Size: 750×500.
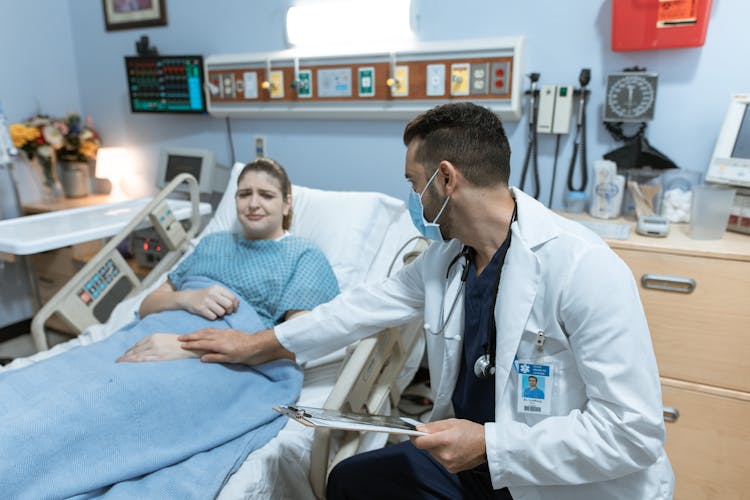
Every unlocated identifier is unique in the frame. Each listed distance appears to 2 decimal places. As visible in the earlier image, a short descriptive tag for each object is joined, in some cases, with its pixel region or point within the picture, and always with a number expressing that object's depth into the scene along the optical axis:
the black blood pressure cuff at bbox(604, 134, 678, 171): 1.95
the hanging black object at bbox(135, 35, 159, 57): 2.90
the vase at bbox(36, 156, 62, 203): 3.12
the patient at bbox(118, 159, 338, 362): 1.75
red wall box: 1.77
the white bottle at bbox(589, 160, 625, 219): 1.95
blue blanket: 1.13
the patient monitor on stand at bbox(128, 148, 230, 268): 2.67
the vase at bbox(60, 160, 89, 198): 3.20
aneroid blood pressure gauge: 1.91
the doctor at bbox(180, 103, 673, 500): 1.00
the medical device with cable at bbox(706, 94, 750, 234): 1.77
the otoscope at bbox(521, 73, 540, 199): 2.10
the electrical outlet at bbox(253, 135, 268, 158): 2.77
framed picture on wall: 2.89
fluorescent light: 2.25
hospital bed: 1.32
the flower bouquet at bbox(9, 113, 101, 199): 2.99
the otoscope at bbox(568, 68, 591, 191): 2.00
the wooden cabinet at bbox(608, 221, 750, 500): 1.59
